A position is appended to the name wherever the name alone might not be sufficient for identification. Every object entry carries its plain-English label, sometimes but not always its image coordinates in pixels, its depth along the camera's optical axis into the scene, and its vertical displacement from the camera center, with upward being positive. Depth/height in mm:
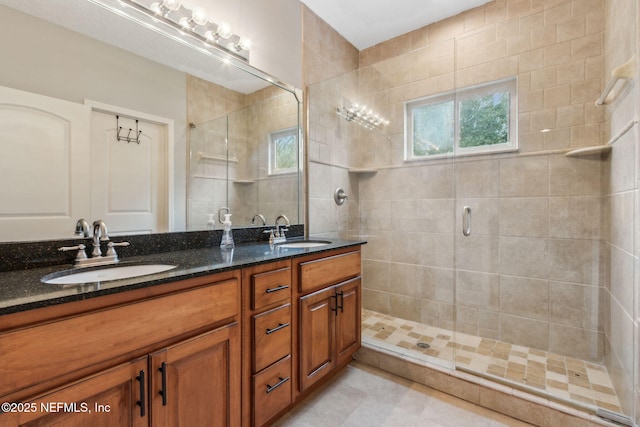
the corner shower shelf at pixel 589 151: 1834 +388
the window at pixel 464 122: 2279 +731
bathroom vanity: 748 -435
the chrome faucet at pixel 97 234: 1246 -92
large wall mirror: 1148 +427
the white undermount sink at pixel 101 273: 1051 -242
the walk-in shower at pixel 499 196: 1739 +118
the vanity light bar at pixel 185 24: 1441 +1042
